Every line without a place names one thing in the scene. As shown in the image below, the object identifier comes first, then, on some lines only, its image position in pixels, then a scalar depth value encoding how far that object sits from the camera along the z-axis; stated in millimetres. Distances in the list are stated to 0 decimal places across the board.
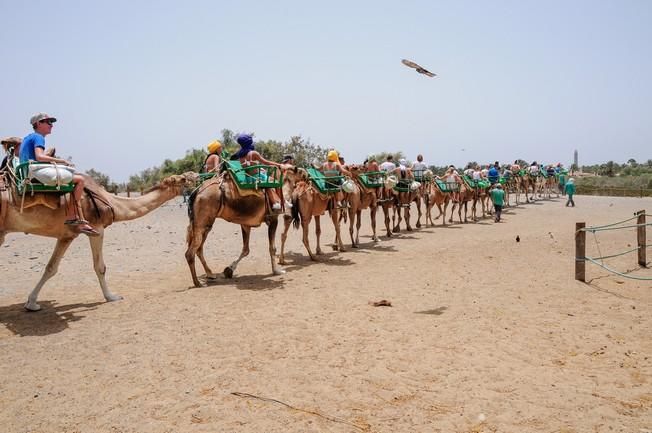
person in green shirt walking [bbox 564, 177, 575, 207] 27867
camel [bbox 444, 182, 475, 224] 21250
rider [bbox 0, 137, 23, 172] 6930
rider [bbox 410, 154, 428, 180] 18875
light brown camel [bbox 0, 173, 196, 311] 6877
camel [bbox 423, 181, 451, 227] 19672
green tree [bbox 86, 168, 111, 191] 51388
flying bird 8959
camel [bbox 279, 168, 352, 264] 11461
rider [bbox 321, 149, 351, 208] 12258
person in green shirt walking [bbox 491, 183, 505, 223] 21391
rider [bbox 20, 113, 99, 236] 6645
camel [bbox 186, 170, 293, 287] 8508
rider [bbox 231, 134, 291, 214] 9094
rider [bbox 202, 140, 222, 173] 9211
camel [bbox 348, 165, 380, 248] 13383
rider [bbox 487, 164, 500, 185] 24594
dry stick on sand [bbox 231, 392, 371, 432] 3740
